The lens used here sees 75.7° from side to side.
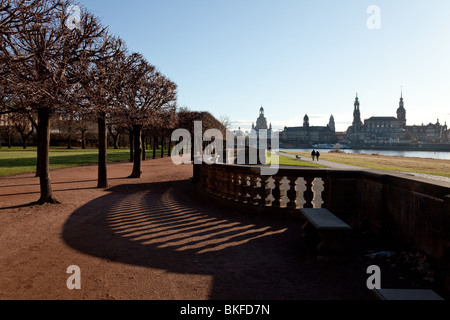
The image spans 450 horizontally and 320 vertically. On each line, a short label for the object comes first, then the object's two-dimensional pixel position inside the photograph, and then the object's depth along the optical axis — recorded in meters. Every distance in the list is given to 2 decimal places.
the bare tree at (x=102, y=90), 10.47
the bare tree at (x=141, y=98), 17.14
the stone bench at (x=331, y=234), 4.91
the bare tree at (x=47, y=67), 7.26
